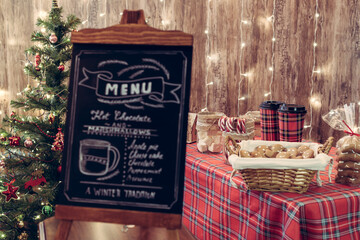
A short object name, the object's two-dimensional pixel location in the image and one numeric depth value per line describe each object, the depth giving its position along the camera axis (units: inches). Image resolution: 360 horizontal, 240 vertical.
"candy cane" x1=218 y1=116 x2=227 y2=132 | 60.2
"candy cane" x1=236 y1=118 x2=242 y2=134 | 59.1
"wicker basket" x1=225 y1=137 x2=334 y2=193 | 45.8
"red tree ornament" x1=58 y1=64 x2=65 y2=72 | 85.9
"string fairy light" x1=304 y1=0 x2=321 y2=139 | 101.8
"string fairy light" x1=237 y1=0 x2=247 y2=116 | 115.3
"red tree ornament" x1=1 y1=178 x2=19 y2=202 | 80.4
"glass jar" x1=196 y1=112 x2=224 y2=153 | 64.1
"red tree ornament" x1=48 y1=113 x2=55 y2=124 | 81.3
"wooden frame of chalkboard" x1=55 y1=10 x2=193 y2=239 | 42.7
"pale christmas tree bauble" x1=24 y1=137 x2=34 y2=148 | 81.9
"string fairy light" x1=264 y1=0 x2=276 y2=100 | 110.0
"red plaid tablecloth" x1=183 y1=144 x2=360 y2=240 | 43.6
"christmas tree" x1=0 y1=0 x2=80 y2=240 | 83.2
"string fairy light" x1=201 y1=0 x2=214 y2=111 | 120.3
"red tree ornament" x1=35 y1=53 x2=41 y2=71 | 86.0
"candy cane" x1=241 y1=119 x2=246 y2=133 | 58.9
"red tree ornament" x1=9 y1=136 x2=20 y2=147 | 81.1
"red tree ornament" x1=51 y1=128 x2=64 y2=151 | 81.9
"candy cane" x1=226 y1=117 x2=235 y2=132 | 59.3
